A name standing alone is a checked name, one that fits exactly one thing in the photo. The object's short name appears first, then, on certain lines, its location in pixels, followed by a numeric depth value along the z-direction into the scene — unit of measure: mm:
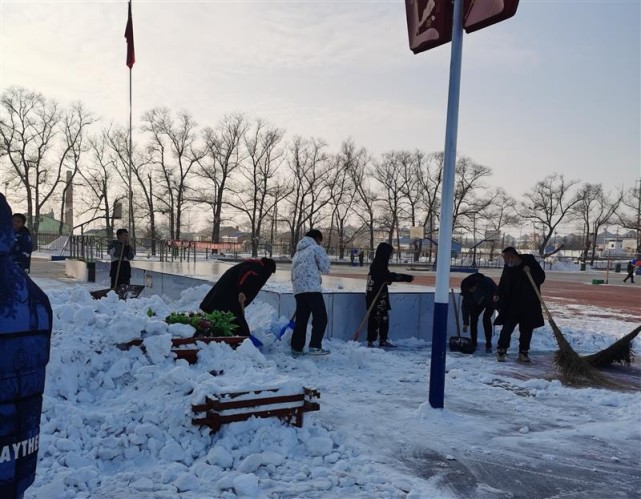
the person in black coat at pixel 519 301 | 7453
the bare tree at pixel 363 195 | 58312
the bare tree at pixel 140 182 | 49938
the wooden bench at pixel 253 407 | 3812
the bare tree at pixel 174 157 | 49375
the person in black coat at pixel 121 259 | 11438
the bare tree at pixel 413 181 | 62156
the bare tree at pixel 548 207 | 69875
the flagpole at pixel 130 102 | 18345
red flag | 17828
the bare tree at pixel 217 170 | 49656
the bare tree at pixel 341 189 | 56156
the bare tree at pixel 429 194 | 62344
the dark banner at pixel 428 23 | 4812
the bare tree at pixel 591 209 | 69625
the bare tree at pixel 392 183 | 61312
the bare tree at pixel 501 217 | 66625
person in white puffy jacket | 7270
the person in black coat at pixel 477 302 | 8484
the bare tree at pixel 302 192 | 54438
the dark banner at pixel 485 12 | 4258
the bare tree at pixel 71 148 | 50406
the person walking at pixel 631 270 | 32469
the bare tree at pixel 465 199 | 62594
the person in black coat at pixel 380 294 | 8328
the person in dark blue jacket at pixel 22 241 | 8609
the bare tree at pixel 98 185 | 51125
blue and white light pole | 4762
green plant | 5414
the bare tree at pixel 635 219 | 60438
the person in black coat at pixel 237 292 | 6707
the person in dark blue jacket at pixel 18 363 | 1600
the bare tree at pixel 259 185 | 51344
